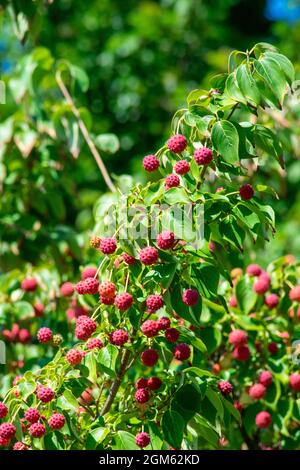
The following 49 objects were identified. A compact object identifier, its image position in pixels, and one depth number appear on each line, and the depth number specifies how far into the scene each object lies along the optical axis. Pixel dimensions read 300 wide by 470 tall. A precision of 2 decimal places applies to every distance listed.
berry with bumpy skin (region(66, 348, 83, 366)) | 2.08
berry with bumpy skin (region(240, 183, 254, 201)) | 2.11
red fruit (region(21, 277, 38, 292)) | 2.58
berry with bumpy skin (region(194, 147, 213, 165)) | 2.08
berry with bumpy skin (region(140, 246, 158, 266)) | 2.03
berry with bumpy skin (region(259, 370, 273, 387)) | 2.40
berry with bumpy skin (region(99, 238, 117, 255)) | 2.07
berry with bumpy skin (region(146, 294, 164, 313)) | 2.05
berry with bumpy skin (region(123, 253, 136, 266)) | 2.08
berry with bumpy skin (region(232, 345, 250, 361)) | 2.41
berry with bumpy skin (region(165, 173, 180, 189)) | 2.09
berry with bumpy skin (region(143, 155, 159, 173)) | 2.13
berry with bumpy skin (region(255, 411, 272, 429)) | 2.39
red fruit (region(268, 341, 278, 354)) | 2.46
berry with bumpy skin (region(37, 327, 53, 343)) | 2.17
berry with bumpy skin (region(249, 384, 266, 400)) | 2.39
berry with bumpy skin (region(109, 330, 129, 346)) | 2.06
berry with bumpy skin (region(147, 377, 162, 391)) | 2.11
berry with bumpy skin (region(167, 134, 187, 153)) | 2.11
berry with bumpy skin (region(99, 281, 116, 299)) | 2.06
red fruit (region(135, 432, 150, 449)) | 2.06
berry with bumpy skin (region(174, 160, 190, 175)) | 2.09
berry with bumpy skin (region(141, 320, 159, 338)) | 2.06
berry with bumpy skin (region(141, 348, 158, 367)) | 2.11
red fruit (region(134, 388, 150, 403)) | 2.09
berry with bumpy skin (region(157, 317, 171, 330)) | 2.07
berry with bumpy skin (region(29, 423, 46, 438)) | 2.04
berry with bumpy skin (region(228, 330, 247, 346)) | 2.40
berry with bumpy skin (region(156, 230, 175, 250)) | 2.04
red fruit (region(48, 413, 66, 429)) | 2.05
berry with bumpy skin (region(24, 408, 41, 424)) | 2.05
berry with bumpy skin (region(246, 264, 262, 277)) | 2.48
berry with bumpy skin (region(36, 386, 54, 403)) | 2.05
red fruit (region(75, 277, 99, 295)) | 2.09
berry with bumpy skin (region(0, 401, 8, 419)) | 2.05
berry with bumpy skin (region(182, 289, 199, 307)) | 2.09
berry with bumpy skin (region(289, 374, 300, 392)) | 2.39
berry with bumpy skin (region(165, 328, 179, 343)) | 2.09
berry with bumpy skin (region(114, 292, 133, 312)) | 2.04
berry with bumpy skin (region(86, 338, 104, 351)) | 2.09
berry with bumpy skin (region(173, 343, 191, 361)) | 2.12
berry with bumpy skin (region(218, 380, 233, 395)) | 2.17
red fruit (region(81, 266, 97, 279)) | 2.23
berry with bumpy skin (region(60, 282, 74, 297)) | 2.51
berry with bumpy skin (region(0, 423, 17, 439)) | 2.05
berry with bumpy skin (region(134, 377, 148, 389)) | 2.11
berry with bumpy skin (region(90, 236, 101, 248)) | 2.14
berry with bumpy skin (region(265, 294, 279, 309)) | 2.46
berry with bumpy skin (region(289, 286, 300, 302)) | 2.42
